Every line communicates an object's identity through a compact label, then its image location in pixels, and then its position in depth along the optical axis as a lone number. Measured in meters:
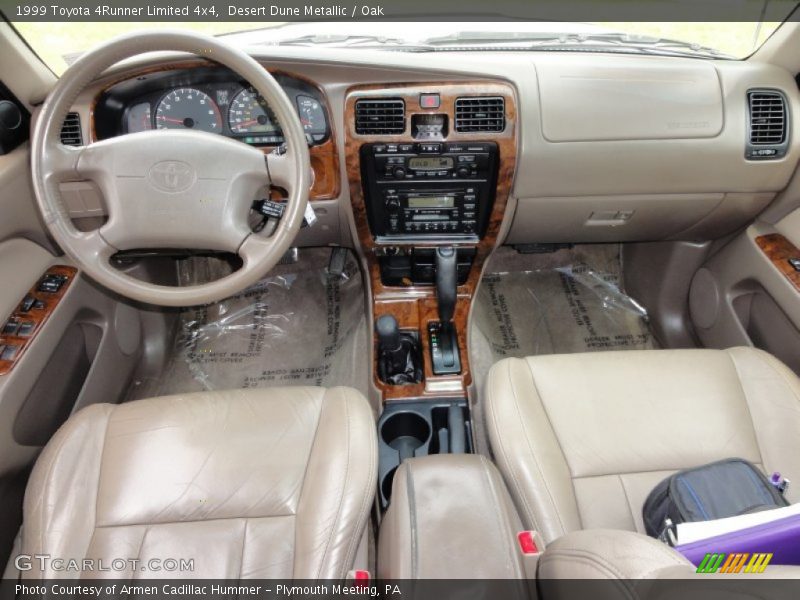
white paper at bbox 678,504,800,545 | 0.85
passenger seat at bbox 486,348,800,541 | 1.23
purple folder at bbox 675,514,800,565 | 0.81
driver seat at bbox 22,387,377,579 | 1.12
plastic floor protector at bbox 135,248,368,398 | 2.26
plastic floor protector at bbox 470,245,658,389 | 2.36
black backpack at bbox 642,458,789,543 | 1.05
